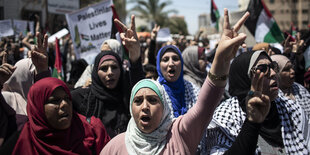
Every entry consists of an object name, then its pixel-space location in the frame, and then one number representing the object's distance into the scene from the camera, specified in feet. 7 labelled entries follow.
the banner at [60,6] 33.05
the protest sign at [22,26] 29.48
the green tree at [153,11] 117.60
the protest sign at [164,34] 34.75
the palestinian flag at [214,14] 30.01
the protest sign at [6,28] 22.21
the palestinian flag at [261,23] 19.24
